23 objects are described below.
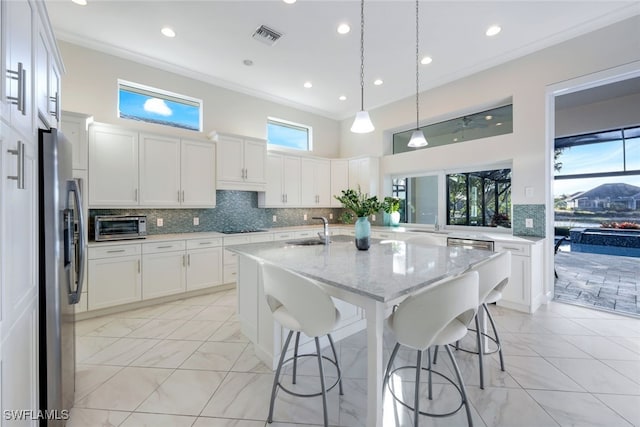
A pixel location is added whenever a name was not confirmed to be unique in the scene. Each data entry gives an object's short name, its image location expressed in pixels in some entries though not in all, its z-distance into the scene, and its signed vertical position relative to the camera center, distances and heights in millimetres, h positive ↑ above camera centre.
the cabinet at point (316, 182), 5340 +623
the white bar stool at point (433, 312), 1269 -496
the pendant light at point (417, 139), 3141 +879
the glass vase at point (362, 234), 2215 -187
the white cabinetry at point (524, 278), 3117 -805
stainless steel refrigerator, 1261 -301
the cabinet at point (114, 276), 2990 -753
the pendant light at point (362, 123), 2486 +847
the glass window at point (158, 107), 3736 +1612
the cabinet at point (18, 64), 982 +628
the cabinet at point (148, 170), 3211 +574
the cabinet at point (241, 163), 4164 +812
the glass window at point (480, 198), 4008 +221
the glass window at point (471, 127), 3906 +1384
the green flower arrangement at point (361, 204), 2178 +66
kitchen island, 1222 -350
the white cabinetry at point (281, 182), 4824 +566
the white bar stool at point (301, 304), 1337 -486
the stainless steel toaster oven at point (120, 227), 3135 -190
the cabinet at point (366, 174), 5266 +778
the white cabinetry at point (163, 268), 3326 -742
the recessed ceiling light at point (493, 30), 3062 +2152
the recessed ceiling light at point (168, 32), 3100 +2165
